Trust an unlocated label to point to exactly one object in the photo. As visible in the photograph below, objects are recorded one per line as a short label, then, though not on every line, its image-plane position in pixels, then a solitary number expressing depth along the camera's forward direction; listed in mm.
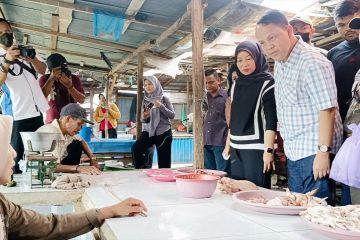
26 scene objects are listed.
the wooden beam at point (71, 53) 8234
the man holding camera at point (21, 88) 3043
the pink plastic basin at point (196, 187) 1789
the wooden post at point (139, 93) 6799
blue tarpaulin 4832
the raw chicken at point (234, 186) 1941
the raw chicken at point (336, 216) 1127
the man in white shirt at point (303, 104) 1971
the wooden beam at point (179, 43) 5594
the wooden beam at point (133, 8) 4418
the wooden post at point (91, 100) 12910
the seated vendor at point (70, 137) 2863
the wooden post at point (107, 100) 9338
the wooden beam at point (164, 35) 4555
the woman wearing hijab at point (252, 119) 2447
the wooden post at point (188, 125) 12973
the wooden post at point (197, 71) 3740
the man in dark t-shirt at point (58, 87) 3646
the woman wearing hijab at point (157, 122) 5453
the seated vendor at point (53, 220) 1500
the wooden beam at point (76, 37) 6477
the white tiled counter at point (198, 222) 1219
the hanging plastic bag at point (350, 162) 1739
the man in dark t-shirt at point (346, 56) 2330
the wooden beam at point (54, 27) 5643
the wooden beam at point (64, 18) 5149
